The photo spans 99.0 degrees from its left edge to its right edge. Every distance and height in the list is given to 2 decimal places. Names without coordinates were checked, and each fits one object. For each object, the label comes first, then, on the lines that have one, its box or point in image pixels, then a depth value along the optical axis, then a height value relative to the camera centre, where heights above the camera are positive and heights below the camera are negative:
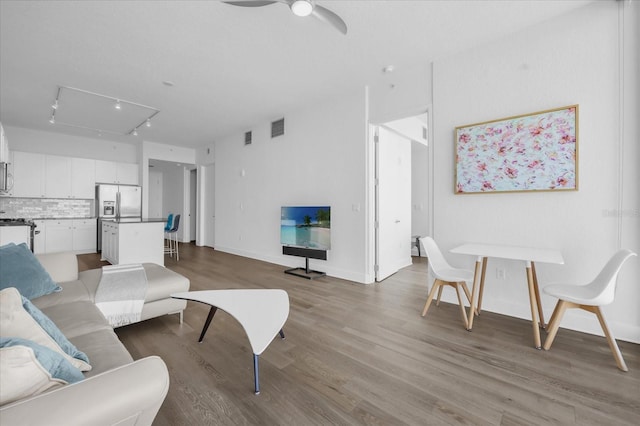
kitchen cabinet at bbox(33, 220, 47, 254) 6.09 -0.53
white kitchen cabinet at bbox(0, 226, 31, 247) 3.71 -0.27
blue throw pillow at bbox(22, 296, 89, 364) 1.20 -0.53
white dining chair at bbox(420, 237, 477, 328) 2.74 -0.65
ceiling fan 2.03 +1.61
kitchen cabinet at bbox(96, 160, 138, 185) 7.01 +1.10
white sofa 0.79 -0.60
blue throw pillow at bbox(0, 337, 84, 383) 0.88 -0.51
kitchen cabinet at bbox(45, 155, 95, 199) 6.36 +0.88
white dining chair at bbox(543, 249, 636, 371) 2.03 -0.66
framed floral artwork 2.65 +0.62
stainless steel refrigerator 6.94 +0.30
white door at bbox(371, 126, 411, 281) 4.27 +0.19
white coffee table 1.72 -0.73
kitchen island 4.88 -0.51
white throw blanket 2.27 -0.71
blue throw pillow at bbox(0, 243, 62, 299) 1.97 -0.45
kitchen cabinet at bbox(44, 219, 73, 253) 6.22 -0.50
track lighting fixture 4.43 +1.93
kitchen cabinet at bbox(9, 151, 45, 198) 5.95 +0.88
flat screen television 4.40 -0.23
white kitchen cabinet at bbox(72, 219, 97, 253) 6.63 -0.52
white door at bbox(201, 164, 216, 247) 7.79 +0.23
